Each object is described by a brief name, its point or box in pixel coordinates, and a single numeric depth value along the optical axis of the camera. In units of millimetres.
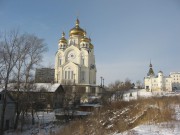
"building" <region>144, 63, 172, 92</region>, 78375
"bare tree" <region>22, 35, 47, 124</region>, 20828
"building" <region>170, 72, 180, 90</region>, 93062
